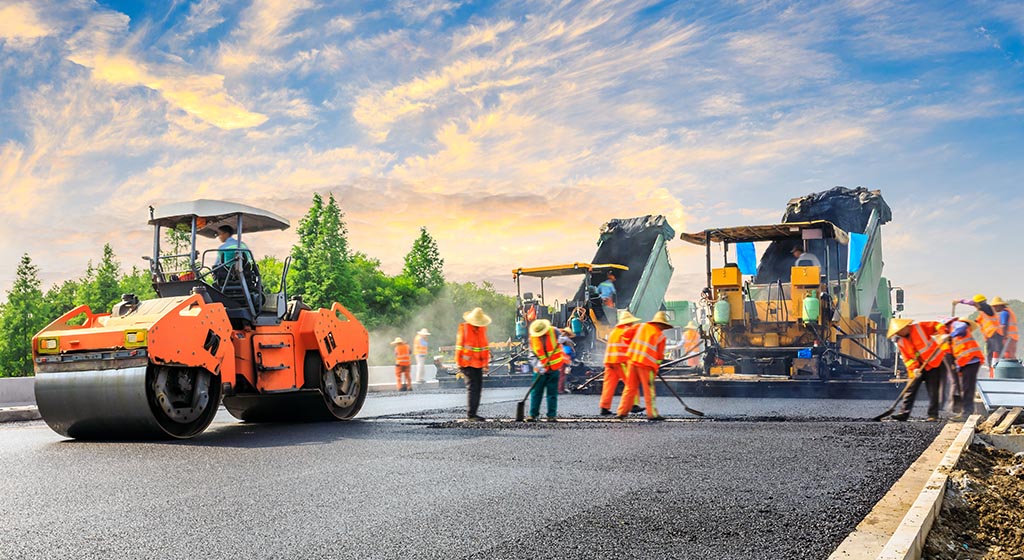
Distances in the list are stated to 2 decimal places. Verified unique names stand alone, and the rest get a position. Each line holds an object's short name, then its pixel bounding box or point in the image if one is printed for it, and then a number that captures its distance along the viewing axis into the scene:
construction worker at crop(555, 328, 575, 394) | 14.55
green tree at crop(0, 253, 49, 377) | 47.31
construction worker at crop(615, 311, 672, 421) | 9.20
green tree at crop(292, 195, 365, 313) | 41.44
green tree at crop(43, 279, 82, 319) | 50.41
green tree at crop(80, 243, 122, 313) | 48.09
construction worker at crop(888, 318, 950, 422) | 8.95
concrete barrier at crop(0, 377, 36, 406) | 13.09
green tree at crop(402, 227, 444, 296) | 59.12
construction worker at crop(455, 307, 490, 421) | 9.45
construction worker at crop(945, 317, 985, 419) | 9.07
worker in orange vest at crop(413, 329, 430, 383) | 19.30
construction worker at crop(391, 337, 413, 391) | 17.80
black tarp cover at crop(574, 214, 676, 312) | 17.08
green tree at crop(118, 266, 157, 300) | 48.25
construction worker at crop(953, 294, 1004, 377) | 13.14
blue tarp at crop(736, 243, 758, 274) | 14.02
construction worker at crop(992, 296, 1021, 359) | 13.28
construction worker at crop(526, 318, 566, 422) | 9.39
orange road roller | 7.27
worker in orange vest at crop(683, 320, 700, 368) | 15.80
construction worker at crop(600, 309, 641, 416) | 9.57
